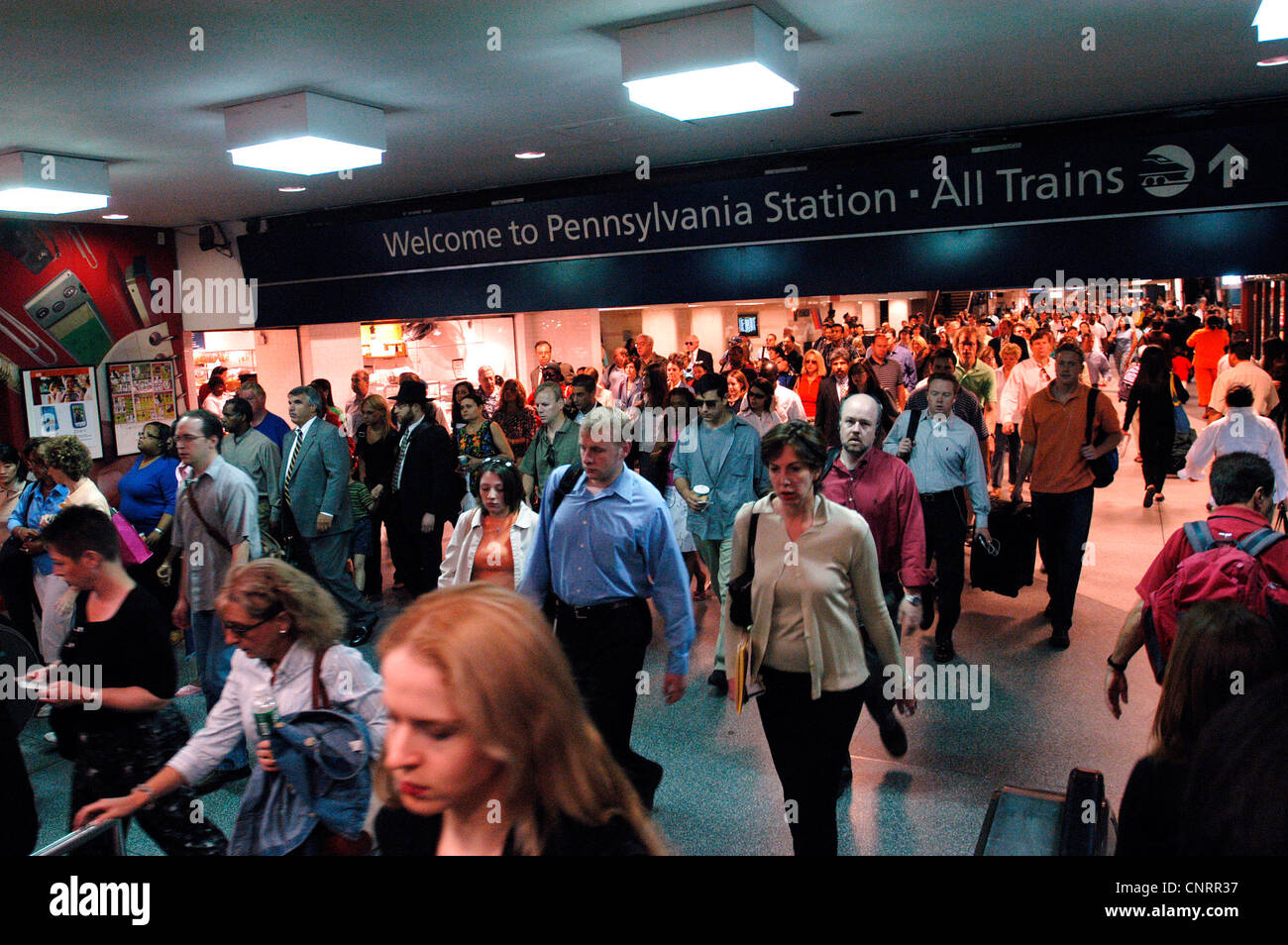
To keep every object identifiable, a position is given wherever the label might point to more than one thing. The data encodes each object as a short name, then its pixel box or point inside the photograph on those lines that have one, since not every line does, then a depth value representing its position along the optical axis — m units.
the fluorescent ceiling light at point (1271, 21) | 3.60
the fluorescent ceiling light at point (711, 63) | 3.74
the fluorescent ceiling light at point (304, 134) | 4.82
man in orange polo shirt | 5.72
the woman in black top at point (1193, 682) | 1.91
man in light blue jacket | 5.65
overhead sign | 5.18
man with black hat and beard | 6.99
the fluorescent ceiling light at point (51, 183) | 6.06
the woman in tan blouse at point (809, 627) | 3.06
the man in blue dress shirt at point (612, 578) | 3.69
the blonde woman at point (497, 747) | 1.34
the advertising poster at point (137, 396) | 10.33
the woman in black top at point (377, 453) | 7.59
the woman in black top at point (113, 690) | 2.95
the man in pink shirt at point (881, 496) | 4.20
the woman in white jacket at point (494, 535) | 4.10
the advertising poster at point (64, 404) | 9.51
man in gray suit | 6.39
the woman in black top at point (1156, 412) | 9.05
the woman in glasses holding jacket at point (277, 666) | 2.63
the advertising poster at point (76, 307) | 9.37
